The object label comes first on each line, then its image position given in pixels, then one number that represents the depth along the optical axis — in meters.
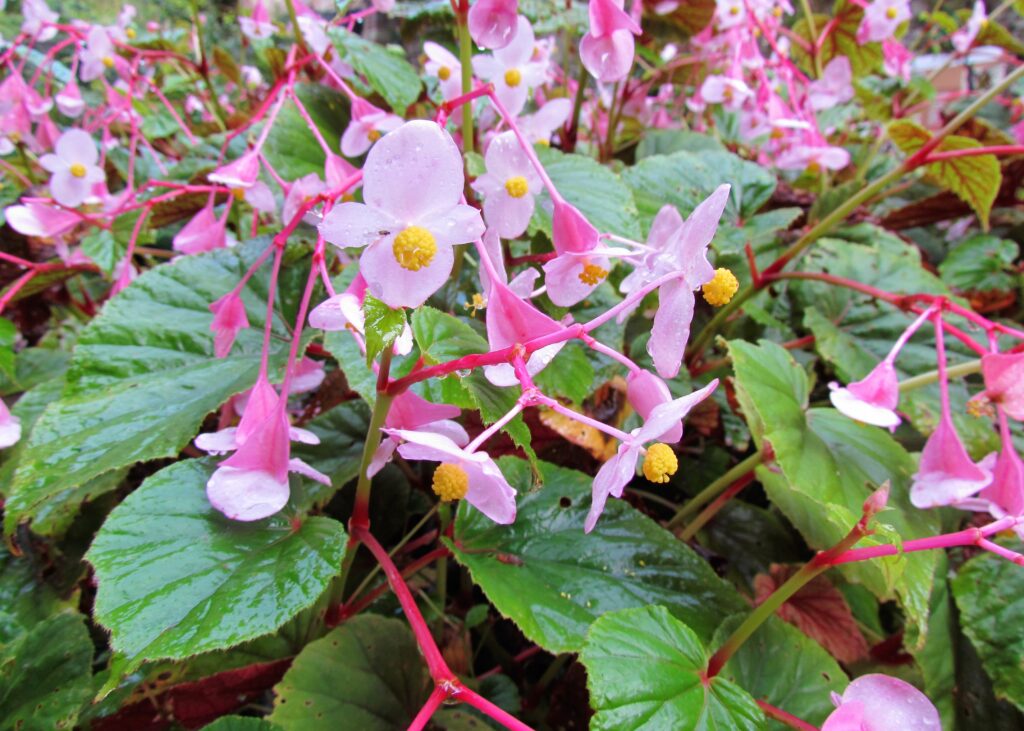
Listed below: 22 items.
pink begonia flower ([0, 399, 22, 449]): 0.17
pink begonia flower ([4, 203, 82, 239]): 0.23
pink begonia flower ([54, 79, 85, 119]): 0.33
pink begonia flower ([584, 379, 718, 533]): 0.11
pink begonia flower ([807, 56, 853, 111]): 0.40
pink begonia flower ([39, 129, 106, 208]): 0.27
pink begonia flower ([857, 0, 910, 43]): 0.35
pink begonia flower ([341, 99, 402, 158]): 0.21
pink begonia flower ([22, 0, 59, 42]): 0.34
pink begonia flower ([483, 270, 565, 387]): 0.12
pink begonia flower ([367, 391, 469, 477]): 0.14
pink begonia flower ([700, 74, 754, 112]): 0.35
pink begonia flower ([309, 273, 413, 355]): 0.11
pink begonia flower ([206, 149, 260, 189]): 0.18
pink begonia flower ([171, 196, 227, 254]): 0.22
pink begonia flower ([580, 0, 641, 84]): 0.15
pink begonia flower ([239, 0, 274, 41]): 0.34
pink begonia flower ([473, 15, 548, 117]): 0.21
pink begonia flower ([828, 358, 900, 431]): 0.18
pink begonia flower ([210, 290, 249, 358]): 0.16
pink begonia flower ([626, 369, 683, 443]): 0.13
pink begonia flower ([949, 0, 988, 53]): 0.45
